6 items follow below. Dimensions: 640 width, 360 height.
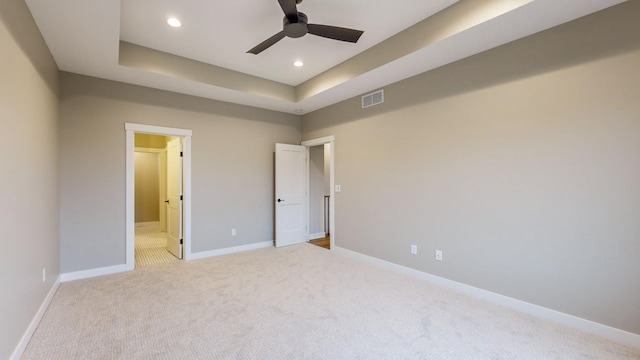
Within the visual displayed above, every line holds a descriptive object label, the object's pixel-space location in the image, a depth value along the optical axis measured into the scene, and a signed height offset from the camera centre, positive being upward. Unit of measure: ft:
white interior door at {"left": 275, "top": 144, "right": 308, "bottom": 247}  17.65 -0.93
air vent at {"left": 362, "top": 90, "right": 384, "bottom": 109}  13.81 +4.20
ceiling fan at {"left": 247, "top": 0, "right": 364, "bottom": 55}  7.75 +4.65
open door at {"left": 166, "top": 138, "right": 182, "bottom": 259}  14.99 -0.99
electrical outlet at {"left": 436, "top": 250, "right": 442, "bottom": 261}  11.32 -3.08
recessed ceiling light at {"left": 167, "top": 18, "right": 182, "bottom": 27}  9.64 +5.62
